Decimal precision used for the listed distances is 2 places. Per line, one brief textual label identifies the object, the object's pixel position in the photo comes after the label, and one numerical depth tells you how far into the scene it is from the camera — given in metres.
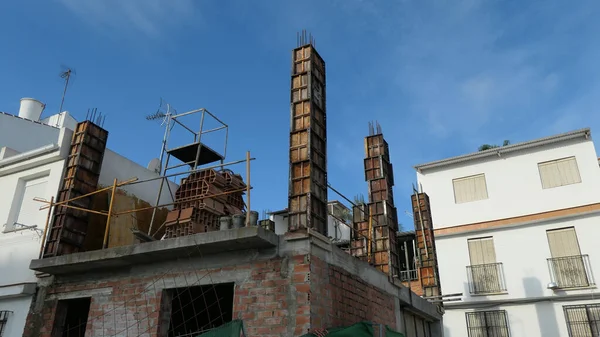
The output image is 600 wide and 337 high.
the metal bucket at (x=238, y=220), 7.65
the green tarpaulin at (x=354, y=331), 6.56
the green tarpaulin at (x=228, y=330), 6.06
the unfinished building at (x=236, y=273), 7.09
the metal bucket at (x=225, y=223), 7.72
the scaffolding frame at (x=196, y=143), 11.71
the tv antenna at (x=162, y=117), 13.68
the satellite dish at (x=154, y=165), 14.24
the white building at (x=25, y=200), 9.82
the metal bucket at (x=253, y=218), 7.55
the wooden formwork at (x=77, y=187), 10.03
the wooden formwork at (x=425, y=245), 13.49
